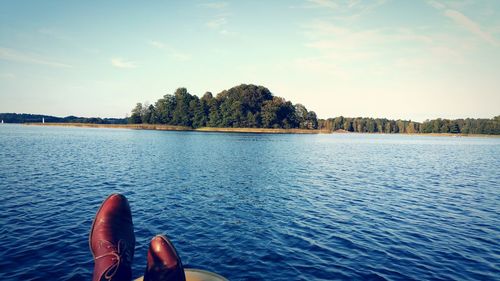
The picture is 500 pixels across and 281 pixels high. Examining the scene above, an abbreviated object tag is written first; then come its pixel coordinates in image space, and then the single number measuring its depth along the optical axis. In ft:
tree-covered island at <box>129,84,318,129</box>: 523.29
